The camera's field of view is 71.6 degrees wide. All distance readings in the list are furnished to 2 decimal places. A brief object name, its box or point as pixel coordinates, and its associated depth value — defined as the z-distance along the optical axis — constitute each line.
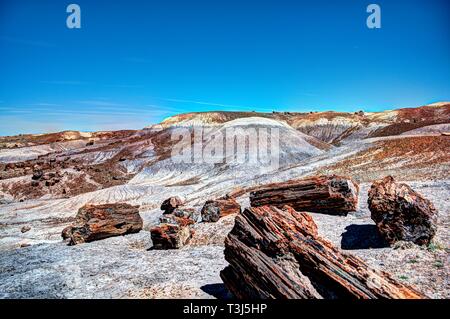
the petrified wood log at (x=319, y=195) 20.14
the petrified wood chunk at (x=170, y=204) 32.03
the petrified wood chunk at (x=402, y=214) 13.42
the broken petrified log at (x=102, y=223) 21.84
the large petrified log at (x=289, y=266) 7.90
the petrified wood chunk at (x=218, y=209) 22.81
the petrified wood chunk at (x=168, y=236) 18.31
